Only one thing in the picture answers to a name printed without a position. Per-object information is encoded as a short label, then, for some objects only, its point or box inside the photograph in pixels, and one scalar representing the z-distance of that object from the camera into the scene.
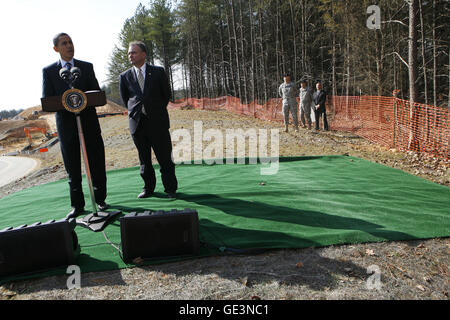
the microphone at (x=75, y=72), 3.34
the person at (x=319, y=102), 12.45
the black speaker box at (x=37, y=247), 2.67
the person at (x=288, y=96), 11.16
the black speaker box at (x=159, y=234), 2.82
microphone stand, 3.38
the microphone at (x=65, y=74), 3.31
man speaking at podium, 3.71
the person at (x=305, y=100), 12.63
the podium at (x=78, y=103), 3.29
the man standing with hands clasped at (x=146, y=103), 4.20
